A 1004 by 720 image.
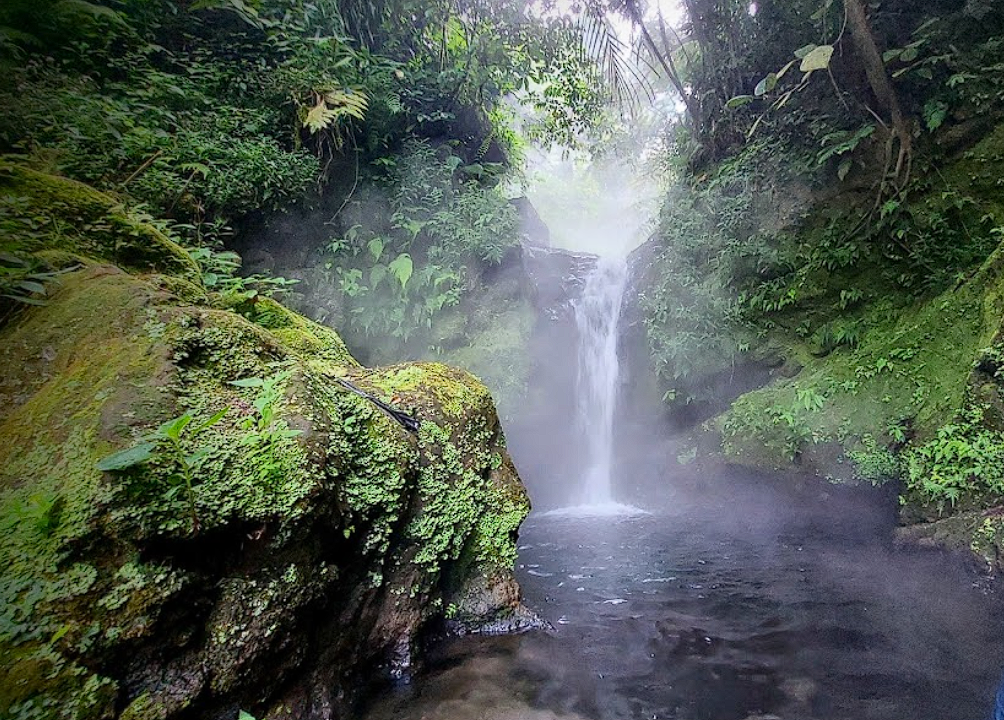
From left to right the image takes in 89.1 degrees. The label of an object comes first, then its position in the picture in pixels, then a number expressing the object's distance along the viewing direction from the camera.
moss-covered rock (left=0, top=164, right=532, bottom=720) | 1.70
